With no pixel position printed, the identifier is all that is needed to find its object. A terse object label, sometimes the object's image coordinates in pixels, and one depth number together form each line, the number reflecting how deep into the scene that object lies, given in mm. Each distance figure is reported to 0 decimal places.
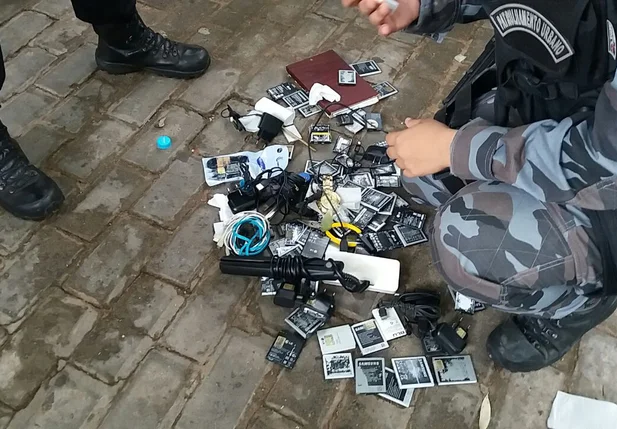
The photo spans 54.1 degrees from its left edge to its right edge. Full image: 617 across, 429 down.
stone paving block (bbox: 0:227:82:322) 1688
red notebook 2199
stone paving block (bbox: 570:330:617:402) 1542
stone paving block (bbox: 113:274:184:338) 1655
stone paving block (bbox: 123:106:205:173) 2035
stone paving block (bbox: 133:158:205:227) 1893
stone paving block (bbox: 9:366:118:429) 1478
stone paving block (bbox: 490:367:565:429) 1493
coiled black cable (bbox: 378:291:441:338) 1608
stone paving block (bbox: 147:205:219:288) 1758
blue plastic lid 2062
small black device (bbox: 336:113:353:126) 2137
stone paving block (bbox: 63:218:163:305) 1719
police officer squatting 1124
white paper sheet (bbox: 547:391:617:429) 1473
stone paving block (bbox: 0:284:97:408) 1537
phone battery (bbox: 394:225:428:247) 1809
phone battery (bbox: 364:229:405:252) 1788
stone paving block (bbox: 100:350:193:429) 1483
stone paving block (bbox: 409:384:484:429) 1490
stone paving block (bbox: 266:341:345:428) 1499
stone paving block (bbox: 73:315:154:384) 1566
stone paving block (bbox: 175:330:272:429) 1489
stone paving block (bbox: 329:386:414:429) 1482
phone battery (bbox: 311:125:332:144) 2082
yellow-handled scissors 1789
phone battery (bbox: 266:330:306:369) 1571
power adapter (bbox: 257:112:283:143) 2074
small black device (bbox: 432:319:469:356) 1577
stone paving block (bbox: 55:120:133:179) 2016
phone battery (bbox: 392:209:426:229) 1850
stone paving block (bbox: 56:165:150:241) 1859
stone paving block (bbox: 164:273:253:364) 1615
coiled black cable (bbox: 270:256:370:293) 1647
